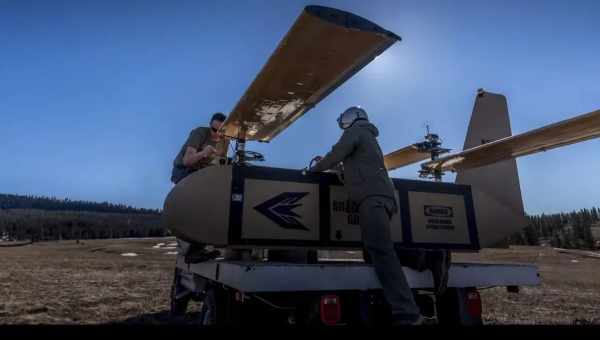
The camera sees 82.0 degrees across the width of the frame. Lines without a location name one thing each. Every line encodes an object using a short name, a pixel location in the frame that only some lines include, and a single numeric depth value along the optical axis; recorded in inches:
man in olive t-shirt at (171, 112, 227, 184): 191.6
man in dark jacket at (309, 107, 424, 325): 127.3
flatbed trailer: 118.9
